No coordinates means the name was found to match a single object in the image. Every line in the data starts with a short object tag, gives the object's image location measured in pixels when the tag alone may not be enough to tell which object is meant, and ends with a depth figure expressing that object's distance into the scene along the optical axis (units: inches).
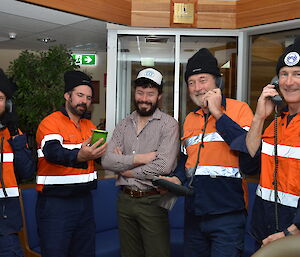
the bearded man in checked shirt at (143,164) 99.7
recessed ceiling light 237.3
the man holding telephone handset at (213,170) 79.2
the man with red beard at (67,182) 97.8
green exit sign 324.8
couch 128.9
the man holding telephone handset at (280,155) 63.5
